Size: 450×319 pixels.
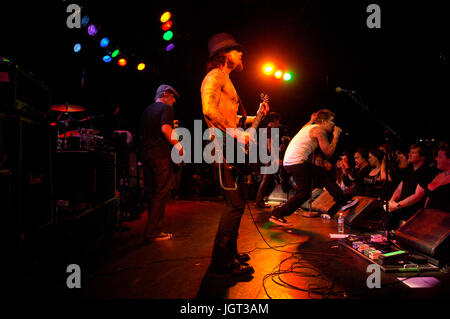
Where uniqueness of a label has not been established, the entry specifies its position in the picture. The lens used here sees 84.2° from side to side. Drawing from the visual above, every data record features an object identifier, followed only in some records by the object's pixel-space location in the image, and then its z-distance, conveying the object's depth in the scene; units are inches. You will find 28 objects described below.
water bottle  149.4
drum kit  140.6
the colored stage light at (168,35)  253.6
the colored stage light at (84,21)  203.1
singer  154.4
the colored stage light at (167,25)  244.7
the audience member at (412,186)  133.3
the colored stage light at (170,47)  270.1
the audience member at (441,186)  114.0
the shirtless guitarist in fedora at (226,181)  85.6
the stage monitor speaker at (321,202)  201.7
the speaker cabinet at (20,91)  98.2
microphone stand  105.4
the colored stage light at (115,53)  248.3
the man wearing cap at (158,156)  130.5
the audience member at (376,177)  183.5
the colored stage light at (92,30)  214.0
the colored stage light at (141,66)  277.1
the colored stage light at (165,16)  235.8
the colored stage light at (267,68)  305.1
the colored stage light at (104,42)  230.5
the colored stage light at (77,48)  213.5
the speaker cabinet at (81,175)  127.5
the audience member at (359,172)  203.3
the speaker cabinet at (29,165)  95.0
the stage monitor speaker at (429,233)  92.4
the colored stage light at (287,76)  312.8
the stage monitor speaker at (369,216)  148.9
